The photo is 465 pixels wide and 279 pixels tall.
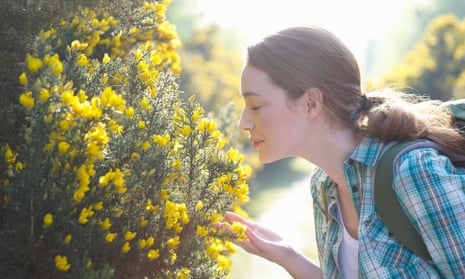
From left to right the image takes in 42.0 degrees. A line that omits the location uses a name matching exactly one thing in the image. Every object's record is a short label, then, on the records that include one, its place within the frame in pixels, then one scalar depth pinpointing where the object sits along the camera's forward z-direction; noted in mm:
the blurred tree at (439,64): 22312
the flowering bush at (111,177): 1844
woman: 2180
